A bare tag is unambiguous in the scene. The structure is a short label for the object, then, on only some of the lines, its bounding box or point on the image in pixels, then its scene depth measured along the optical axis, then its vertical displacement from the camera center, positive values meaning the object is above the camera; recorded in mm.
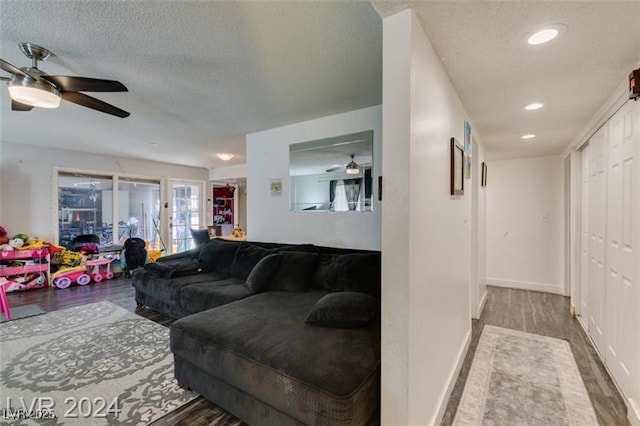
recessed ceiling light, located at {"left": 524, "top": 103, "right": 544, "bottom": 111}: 2461 +918
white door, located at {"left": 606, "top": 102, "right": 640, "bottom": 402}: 1853 -289
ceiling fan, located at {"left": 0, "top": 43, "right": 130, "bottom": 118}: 1965 +930
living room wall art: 3912 +350
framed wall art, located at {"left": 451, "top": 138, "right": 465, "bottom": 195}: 2082 +339
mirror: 3221 +464
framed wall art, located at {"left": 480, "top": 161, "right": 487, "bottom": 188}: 3947 +502
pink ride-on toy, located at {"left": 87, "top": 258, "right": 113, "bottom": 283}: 5220 -1053
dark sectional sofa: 1409 -787
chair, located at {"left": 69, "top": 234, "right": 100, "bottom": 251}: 5500 -545
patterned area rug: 1822 -1256
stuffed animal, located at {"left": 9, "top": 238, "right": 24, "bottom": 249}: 4514 -474
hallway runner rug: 1824 -1311
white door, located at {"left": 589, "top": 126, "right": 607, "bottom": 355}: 2516 -226
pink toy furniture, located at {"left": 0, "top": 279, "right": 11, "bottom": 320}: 3334 -1028
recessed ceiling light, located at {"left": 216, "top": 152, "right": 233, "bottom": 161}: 4889 +974
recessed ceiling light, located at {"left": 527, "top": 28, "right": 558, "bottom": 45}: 1472 +925
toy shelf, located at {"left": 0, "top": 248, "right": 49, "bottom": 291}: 4426 -881
